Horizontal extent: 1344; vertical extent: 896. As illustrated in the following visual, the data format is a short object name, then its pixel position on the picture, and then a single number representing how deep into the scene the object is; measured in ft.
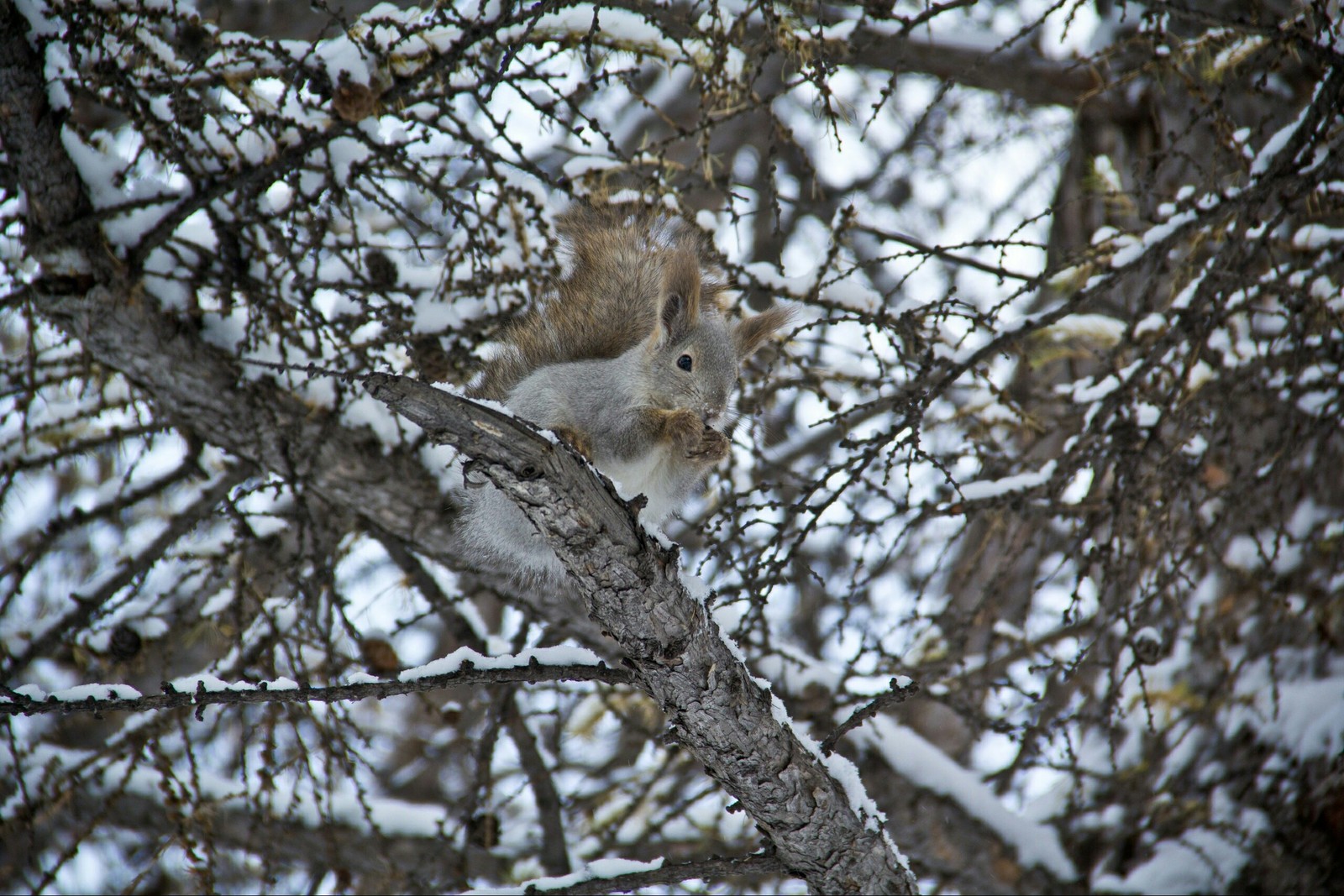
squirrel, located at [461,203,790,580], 18.15
